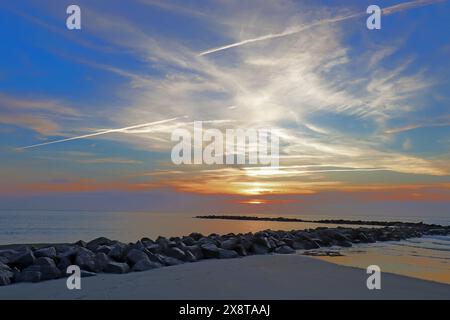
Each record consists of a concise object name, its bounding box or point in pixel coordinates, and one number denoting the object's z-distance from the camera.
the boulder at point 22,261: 9.41
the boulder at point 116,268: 9.27
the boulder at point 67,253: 9.84
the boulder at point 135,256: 10.04
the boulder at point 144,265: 9.57
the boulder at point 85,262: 9.32
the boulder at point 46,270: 8.52
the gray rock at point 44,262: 9.00
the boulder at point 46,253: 10.07
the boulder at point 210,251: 12.33
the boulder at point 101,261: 9.34
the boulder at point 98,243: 12.50
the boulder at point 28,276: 8.26
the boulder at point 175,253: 11.39
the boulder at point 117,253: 10.56
